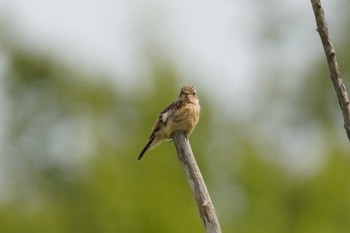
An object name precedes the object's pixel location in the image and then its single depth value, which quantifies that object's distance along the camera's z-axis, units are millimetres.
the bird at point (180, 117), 17406
